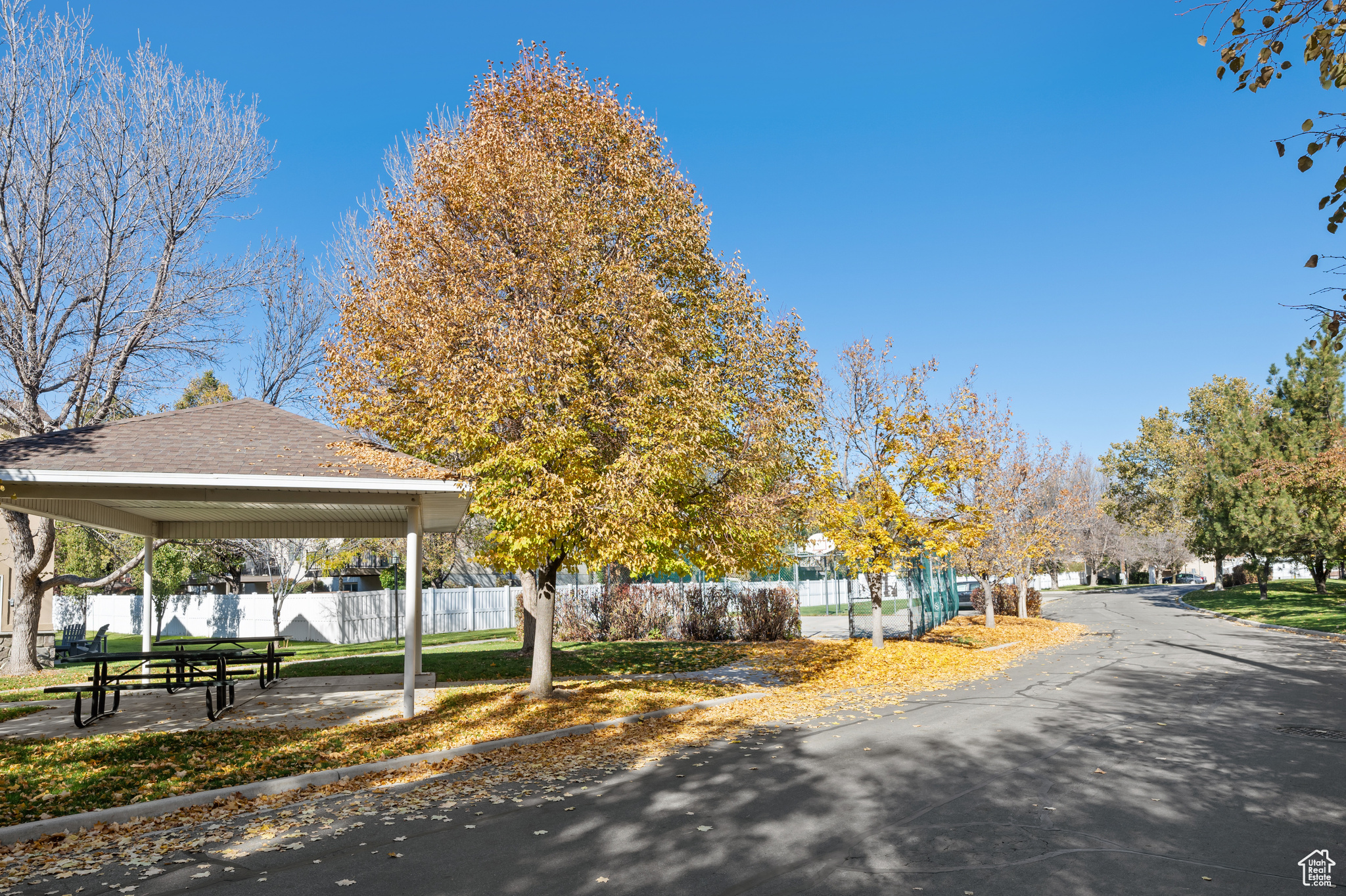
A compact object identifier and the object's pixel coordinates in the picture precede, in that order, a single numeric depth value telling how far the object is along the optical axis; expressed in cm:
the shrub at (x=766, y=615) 2423
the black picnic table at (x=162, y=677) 1044
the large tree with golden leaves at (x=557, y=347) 1115
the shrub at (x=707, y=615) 2439
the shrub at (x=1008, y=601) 3341
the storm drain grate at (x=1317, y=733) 923
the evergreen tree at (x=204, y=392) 3653
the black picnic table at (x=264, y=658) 1316
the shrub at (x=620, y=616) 2462
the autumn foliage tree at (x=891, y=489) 1930
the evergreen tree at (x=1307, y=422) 3341
